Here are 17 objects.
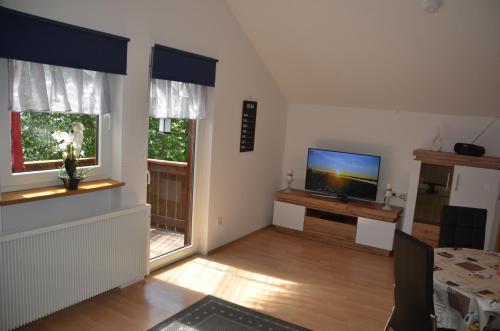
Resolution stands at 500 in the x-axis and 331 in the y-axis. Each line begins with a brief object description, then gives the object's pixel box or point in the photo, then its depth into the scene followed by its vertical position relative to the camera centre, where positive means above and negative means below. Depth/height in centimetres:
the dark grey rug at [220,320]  303 -156
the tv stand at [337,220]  488 -118
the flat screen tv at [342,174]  509 -60
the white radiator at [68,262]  261 -113
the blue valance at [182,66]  350 +47
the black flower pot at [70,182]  298 -55
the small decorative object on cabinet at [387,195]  500 -79
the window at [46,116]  266 -7
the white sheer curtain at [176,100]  367 +16
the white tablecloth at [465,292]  221 -87
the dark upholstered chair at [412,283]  213 -84
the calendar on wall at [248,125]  479 -5
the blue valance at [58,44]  246 +43
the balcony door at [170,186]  402 -74
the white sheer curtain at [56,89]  265 +13
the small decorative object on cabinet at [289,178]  564 -76
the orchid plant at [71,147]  298 -29
